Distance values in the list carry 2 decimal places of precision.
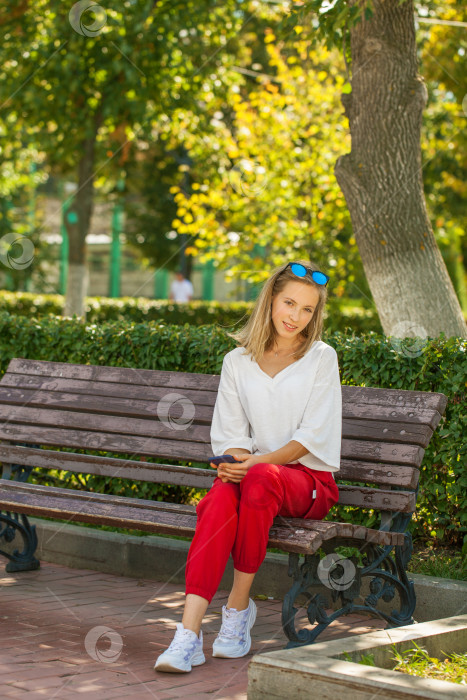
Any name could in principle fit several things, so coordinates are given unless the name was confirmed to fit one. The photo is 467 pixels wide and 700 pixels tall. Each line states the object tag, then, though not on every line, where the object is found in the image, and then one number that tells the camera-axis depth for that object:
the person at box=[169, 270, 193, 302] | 21.20
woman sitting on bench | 3.59
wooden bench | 3.80
